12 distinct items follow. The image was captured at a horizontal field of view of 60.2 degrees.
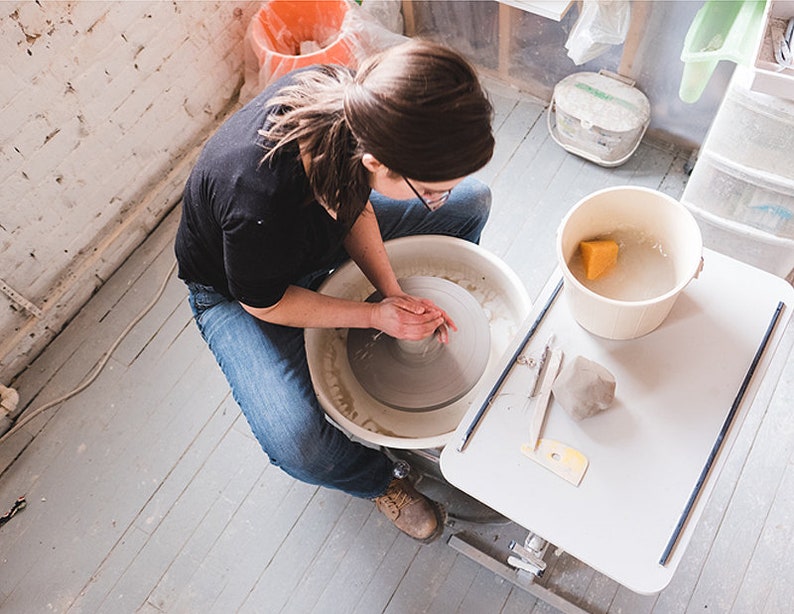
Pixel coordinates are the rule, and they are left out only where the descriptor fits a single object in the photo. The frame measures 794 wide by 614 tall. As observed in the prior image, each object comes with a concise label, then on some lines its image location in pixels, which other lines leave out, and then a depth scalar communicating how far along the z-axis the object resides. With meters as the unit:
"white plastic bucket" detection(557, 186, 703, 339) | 0.99
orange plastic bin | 1.98
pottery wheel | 1.31
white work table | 0.95
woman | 0.90
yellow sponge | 1.08
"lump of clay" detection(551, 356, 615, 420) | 0.98
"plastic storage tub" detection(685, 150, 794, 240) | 1.56
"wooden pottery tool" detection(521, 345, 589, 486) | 0.99
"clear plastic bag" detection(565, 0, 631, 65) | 1.80
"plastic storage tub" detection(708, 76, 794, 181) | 1.44
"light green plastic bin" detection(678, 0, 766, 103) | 1.57
